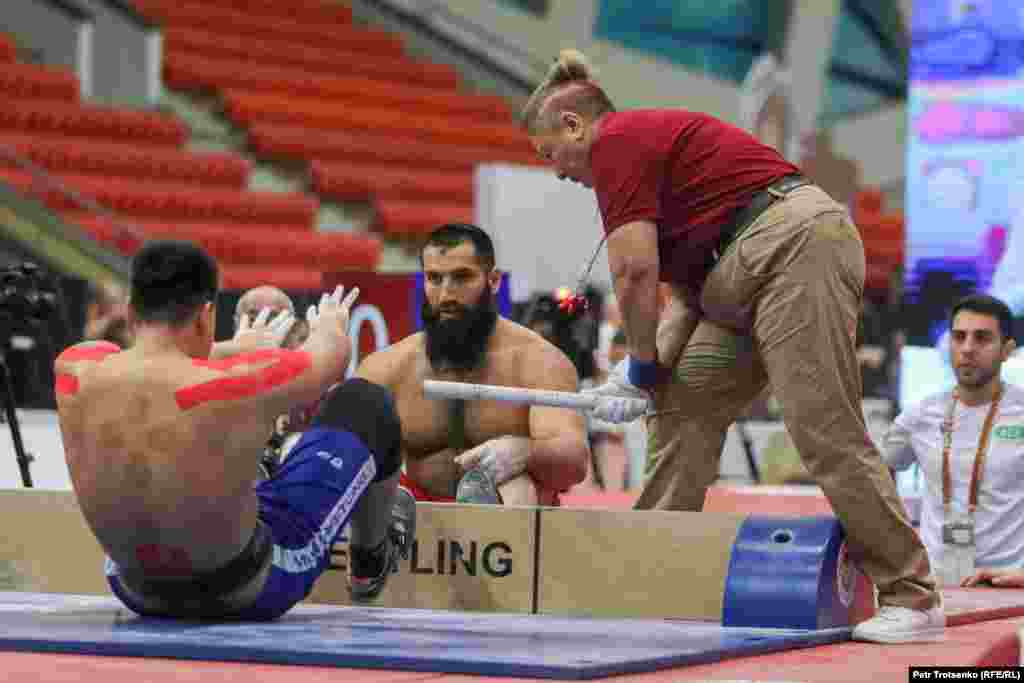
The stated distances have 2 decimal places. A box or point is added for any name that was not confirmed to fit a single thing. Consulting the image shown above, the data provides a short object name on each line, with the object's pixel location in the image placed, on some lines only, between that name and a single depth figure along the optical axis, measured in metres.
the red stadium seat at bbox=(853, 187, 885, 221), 42.33
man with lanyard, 11.38
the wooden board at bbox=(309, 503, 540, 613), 8.85
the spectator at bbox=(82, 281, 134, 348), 20.25
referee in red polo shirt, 7.75
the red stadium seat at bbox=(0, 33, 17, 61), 29.24
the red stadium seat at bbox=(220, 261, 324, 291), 26.20
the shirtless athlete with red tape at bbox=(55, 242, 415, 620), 6.99
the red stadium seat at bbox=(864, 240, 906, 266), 40.10
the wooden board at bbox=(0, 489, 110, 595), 9.17
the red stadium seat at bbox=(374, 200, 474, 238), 31.12
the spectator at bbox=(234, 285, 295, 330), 11.59
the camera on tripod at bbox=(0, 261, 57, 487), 11.15
